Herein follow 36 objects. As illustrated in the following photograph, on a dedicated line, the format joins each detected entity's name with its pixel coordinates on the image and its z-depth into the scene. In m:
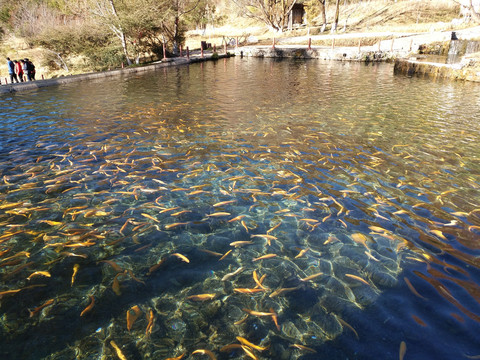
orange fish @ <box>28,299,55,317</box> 2.79
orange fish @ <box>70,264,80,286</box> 3.19
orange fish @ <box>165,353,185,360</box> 2.37
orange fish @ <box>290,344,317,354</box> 2.44
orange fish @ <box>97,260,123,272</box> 3.32
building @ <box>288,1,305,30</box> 55.52
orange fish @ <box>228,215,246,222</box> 4.19
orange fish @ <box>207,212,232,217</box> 4.30
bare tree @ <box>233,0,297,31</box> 46.90
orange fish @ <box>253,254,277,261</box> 3.47
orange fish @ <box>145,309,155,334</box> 2.60
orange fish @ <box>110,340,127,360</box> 2.38
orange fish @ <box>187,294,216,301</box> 2.94
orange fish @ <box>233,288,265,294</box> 3.01
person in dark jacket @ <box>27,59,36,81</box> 17.58
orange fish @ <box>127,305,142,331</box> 2.67
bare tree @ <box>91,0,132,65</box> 21.64
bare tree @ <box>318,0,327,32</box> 44.52
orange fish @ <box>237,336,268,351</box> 2.44
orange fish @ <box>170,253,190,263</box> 3.47
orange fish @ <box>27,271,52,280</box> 3.24
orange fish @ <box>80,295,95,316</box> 2.79
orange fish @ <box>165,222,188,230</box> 4.05
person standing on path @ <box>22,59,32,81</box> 17.50
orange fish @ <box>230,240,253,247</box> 3.70
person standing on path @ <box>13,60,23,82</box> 17.70
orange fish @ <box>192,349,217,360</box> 2.37
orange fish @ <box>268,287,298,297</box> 2.98
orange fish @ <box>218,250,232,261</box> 3.51
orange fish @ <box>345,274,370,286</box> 3.13
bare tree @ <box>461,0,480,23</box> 36.74
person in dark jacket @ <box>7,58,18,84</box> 16.42
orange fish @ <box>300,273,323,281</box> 3.18
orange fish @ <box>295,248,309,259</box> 3.49
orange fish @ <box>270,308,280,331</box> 2.66
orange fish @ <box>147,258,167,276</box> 3.29
